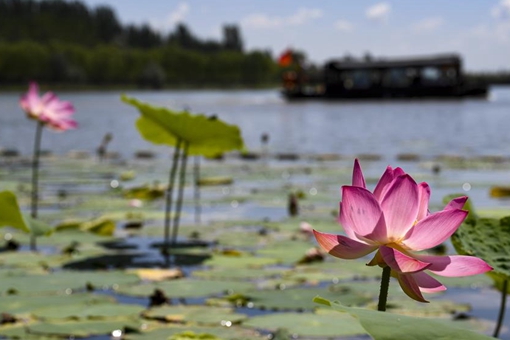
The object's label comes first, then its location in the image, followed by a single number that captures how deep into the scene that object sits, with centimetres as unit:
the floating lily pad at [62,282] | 278
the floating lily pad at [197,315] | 237
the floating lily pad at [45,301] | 252
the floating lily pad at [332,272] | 303
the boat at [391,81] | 3962
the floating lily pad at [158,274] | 303
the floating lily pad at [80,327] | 226
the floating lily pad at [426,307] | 254
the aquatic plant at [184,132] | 336
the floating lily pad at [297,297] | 256
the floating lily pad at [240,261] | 326
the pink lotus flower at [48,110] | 414
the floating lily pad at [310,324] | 224
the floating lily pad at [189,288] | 275
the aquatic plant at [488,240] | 157
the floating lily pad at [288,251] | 342
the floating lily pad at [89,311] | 242
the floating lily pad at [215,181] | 654
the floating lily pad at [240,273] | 305
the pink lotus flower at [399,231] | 106
